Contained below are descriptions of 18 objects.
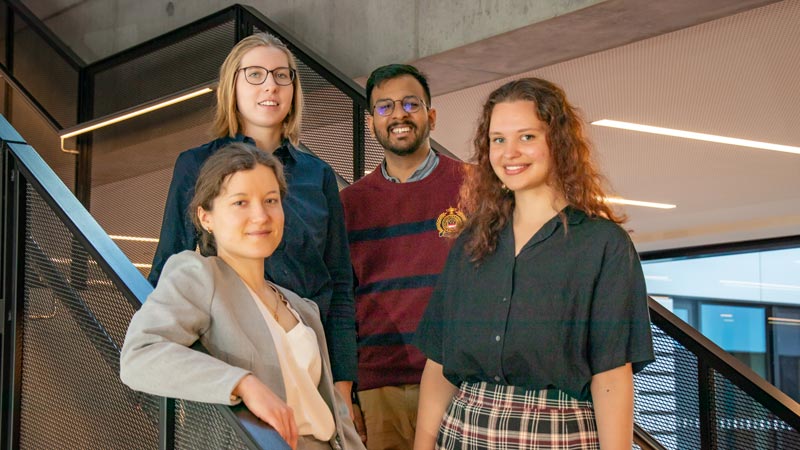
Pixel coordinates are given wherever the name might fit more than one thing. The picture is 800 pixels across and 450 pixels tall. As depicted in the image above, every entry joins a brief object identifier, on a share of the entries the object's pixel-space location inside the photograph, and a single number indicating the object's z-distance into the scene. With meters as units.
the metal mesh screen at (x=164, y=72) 5.80
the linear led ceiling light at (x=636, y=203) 9.84
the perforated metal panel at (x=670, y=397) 3.16
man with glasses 2.79
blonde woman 2.37
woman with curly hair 1.98
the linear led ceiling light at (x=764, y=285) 10.77
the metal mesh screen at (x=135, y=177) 6.70
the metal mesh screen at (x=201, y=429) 1.77
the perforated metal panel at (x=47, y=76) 7.08
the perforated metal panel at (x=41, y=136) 7.16
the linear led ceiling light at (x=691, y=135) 7.07
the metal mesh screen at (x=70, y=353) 2.27
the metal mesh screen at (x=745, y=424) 2.97
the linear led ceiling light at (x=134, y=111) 5.52
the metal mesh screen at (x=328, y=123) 4.30
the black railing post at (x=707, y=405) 3.11
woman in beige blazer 1.71
